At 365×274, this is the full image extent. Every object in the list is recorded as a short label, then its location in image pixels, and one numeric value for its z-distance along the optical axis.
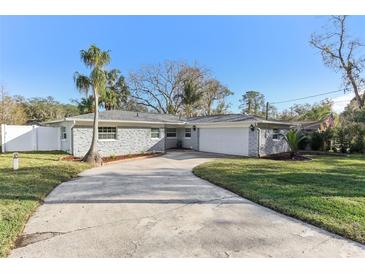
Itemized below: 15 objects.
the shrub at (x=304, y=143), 18.58
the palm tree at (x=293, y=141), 13.84
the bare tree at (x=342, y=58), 23.86
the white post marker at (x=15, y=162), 8.70
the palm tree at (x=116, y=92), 27.54
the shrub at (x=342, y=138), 16.69
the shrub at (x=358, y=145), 16.32
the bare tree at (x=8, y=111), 23.31
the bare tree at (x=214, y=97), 34.62
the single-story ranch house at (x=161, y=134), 13.73
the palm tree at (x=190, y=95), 29.38
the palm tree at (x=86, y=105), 23.51
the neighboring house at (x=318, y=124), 20.10
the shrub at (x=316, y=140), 17.86
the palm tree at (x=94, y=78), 11.22
